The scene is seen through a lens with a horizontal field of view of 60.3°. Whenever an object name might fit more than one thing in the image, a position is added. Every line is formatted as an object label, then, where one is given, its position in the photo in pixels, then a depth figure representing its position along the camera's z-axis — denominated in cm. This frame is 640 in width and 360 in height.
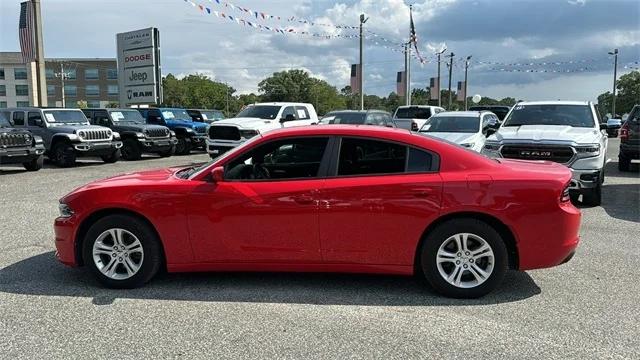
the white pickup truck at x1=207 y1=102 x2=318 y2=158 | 1570
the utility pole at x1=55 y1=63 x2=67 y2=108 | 9132
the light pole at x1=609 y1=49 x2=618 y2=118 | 6134
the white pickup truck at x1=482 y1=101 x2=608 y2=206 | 889
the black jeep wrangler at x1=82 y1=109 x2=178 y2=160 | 1933
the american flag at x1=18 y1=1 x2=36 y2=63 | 2371
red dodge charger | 467
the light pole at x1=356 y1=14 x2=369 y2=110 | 3212
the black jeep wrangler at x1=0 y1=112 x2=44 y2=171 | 1459
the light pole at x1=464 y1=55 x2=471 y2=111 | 5808
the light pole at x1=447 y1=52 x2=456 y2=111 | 5469
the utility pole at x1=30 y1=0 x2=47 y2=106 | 2344
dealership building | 10450
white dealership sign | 2945
